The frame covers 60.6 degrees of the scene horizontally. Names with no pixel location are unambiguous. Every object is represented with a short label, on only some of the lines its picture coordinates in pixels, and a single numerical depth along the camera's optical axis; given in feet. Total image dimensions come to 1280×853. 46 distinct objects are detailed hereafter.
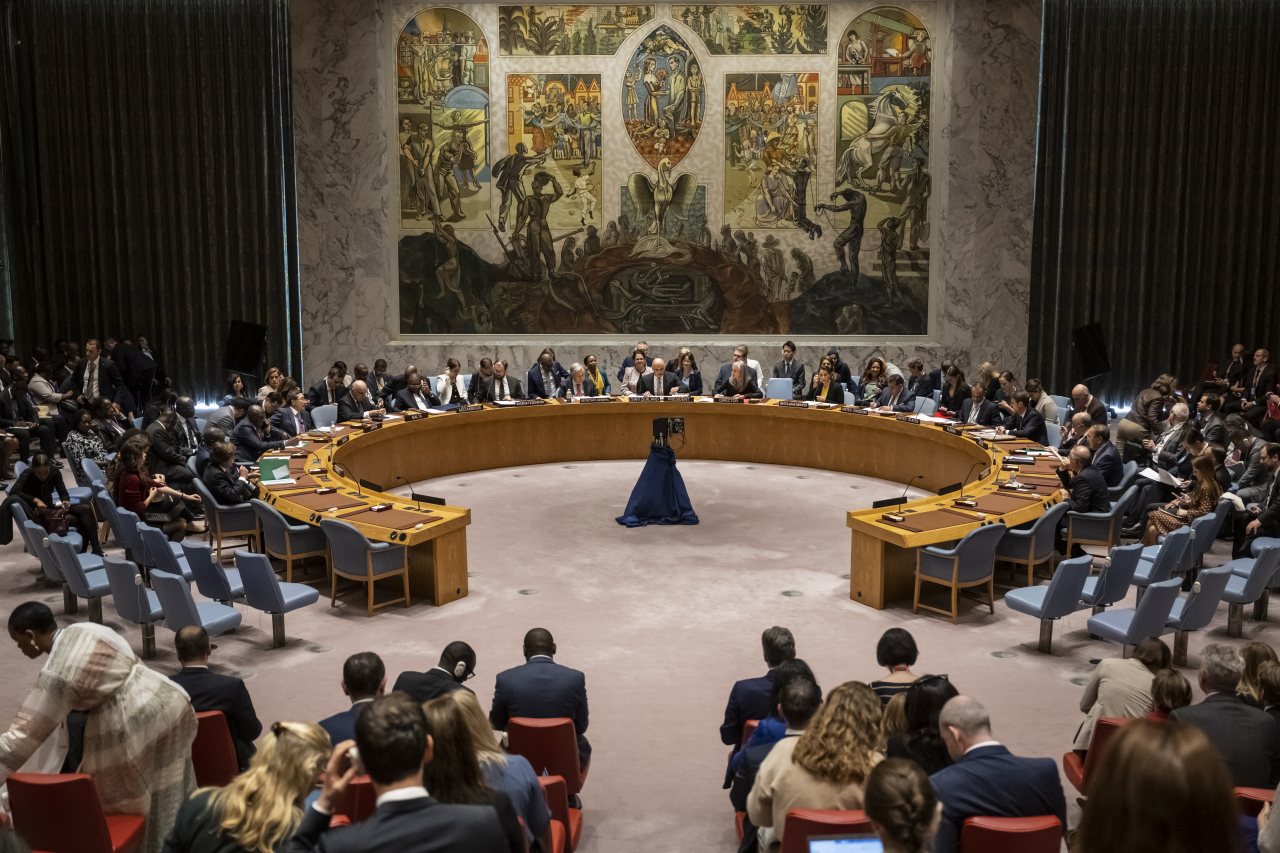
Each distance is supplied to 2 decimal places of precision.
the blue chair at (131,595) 23.47
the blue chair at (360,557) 27.12
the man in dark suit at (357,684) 14.43
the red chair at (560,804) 14.64
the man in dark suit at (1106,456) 32.53
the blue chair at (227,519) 31.19
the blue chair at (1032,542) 28.58
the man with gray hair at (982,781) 12.41
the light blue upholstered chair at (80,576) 25.26
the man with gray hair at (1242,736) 14.66
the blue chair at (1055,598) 23.93
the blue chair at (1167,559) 26.04
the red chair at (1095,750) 15.97
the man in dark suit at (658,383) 48.70
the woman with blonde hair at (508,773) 11.92
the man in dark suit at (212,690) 15.40
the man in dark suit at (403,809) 8.65
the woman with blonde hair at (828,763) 12.73
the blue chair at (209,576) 25.09
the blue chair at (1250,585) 24.85
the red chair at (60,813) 12.21
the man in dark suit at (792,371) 49.16
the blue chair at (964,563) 26.68
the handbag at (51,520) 30.32
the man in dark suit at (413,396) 44.55
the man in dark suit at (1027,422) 39.32
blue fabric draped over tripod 36.45
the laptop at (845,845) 9.52
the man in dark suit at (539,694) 16.58
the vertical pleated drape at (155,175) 55.88
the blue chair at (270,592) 24.20
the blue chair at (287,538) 28.53
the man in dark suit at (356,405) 42.78
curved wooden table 28.66
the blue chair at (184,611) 22.56
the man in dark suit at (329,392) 43.45
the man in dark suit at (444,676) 15.40
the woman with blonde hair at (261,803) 10.46
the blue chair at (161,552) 26.12
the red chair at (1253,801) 13.60
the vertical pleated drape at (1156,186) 55.01
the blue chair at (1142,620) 22.56
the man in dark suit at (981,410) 41.39
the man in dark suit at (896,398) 44.45
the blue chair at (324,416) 41.29
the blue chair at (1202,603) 23.45
